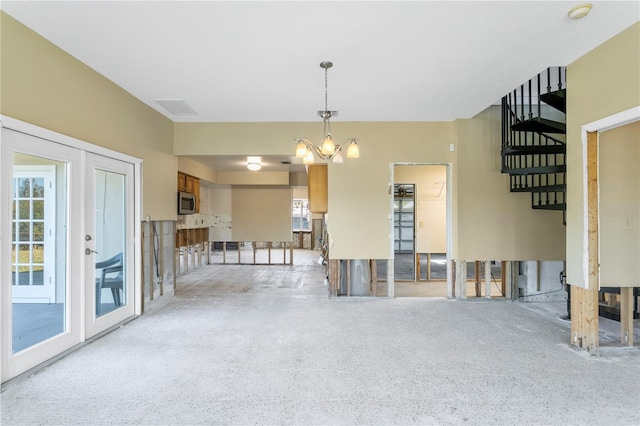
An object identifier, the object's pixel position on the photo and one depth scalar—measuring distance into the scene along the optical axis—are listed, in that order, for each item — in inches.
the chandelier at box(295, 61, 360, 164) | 117.2
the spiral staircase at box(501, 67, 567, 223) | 143.2
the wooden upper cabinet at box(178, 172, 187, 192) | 234.2
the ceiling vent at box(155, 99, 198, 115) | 159.8
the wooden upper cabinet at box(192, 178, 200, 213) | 263.4
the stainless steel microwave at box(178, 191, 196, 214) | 225.1
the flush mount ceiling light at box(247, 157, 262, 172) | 246.2
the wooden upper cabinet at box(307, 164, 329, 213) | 201.8
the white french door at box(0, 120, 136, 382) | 95.2
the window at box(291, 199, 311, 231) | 507.5
